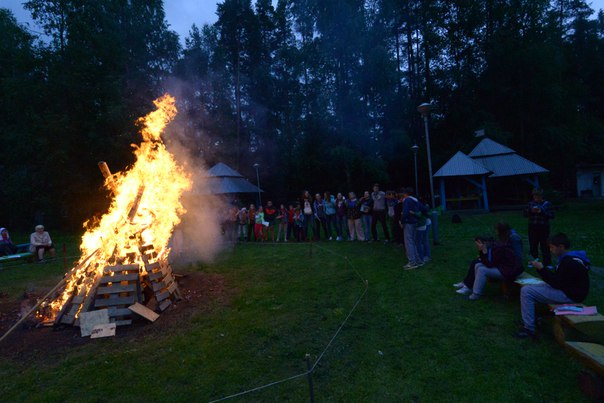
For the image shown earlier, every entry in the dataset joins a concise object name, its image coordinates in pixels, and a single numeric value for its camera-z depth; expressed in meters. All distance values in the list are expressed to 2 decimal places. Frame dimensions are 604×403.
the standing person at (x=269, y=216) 16.41
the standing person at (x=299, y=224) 15.07
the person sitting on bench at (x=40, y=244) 13.36
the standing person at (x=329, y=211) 14.44
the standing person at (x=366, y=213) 12.95
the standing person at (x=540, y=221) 8.05
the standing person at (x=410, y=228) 8.53
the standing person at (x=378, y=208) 12.75
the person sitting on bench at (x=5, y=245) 14.06
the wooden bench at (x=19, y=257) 12.56
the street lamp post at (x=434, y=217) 11.54
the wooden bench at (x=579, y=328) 4.00
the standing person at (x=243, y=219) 16.66
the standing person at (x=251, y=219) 16.31
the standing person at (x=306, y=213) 14.70
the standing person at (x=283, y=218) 15.65
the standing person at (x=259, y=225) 15.93
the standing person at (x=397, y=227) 11.35
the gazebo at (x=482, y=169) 23.80
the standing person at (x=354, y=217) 13.38
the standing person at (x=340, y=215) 14.21
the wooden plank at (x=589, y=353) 3.24
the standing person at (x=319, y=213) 14.80
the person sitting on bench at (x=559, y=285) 4.42
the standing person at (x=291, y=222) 15.27
